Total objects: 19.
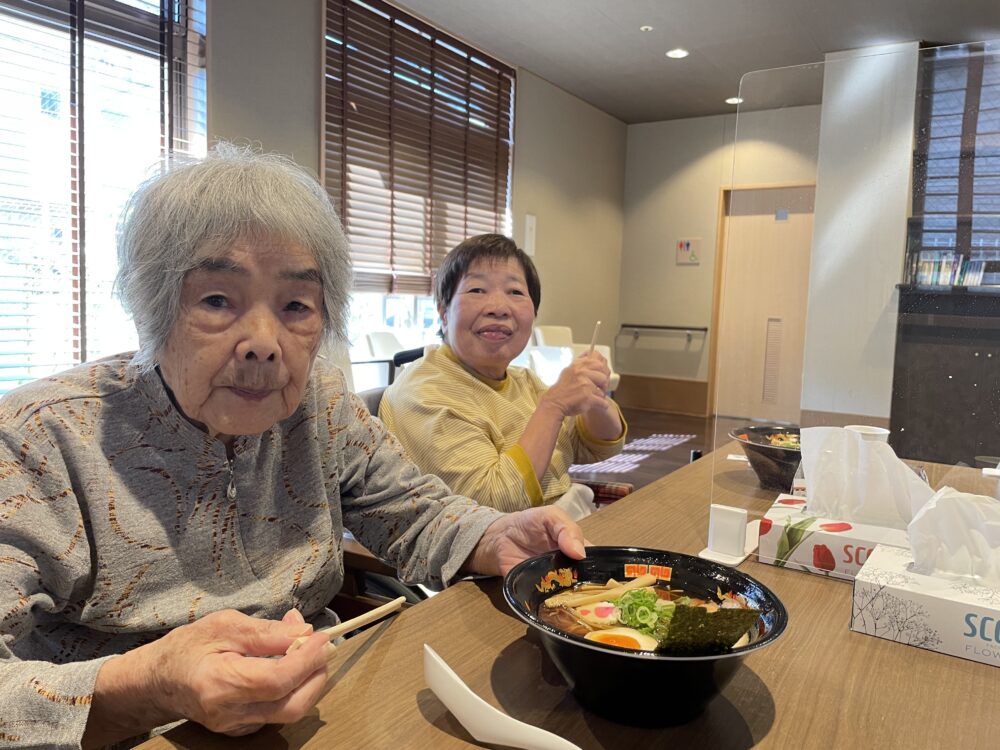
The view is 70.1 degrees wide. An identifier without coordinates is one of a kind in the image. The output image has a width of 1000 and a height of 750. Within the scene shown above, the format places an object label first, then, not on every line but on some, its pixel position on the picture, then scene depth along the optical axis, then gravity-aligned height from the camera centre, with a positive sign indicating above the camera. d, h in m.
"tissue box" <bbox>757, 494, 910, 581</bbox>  1.03 -0.33
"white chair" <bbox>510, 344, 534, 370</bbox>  5.38 -0.38
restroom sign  7.11 +0.65
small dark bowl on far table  1.36 -0.27
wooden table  0.65 -0.38
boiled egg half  0.70 -0.32
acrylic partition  1.05 +0.11
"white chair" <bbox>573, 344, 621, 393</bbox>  5.44 -0.31
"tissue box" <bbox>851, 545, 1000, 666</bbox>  0.80 -0.33
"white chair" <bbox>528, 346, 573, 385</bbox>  5.34 -0.37
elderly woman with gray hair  0.68 -0.21
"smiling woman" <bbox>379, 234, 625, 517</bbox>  1.49 -0.22
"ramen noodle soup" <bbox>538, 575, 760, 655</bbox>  0.61 -0.32
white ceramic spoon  0.59 -0.35
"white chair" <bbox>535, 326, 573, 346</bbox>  5.89 -0.21
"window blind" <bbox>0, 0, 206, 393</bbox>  2.91 +0.66
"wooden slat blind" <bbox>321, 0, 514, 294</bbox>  4.24 +1.11
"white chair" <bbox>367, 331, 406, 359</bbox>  4.63 -0.26
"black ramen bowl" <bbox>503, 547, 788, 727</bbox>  0.61 -0.31
